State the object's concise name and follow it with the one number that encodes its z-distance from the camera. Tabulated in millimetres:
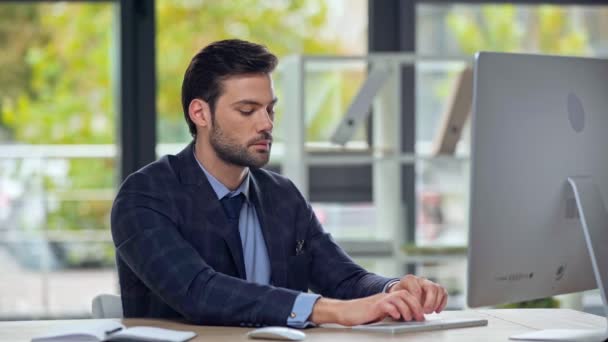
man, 4193
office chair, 4444
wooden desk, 4083
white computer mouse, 4012
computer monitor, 3958
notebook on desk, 3986
